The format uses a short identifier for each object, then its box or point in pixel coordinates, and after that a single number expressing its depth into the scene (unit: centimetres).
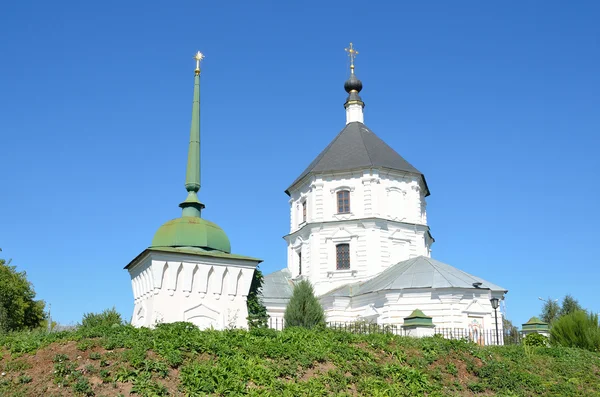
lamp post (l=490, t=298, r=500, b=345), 2358
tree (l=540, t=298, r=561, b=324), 5500
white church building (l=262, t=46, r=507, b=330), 3206
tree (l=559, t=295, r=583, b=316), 5341
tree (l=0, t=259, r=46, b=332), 3694
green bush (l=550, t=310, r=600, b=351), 2062
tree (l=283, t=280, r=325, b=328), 2366
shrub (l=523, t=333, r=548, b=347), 2130
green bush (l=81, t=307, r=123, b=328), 2605
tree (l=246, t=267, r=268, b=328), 2441
